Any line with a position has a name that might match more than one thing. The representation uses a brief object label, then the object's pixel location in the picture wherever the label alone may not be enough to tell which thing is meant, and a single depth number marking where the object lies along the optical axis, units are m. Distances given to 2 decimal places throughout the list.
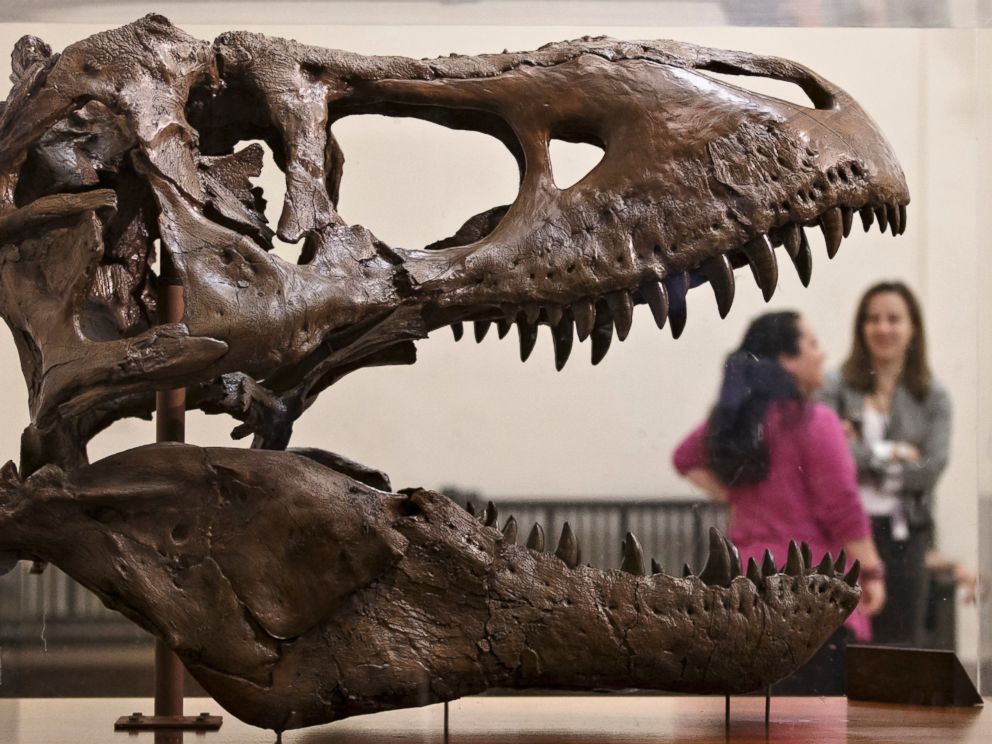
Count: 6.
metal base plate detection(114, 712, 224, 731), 2.63
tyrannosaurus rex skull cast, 2.19
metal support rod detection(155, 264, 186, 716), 2.60
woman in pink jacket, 3.64
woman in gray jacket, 3.72
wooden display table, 2.40
